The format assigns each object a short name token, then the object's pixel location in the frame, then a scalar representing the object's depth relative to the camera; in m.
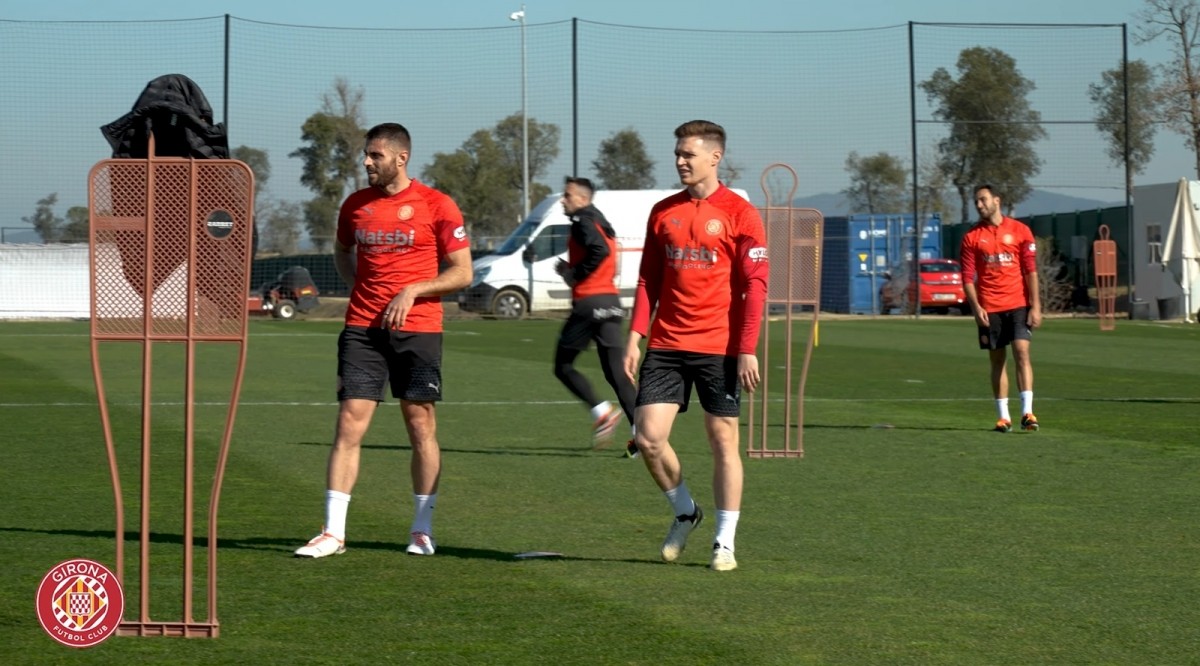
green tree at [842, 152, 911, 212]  62.25
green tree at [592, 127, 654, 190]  61.25
